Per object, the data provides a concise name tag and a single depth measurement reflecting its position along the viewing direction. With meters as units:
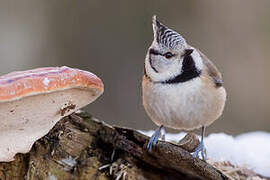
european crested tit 3.13
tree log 3.08
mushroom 3.02
